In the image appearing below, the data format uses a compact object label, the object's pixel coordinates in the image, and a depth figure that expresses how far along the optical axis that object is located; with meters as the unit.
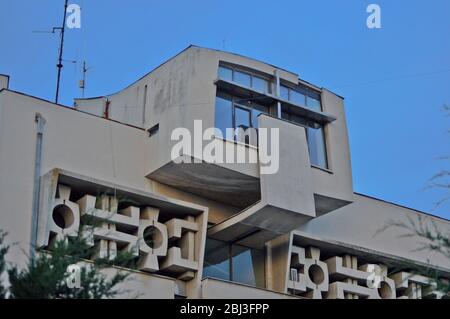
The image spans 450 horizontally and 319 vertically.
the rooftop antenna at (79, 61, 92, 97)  29.72
